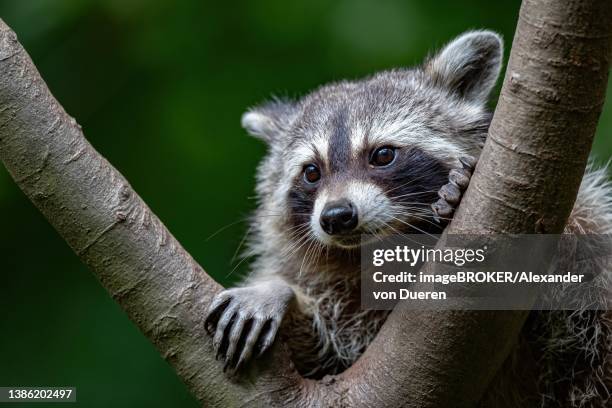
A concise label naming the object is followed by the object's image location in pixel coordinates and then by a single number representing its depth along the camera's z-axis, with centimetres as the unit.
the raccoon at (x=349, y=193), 420
